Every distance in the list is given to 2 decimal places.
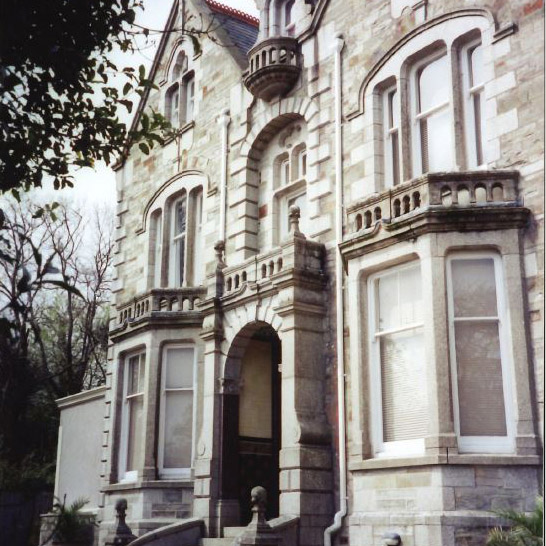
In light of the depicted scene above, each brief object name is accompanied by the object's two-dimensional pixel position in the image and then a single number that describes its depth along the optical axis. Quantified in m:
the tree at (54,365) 29.20
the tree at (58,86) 6.66
